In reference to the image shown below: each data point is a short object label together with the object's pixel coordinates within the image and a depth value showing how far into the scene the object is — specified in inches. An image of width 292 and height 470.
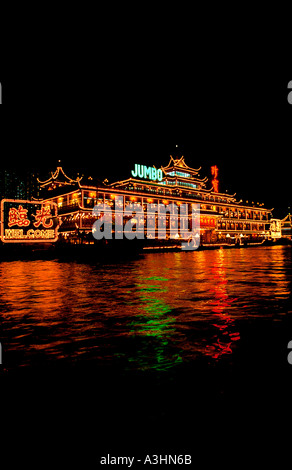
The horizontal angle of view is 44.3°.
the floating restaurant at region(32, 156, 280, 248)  2022.6
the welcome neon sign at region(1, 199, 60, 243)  1339.8
